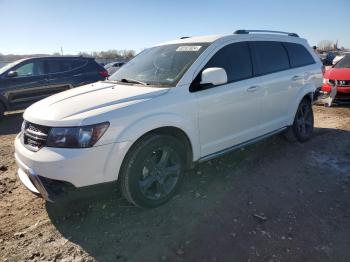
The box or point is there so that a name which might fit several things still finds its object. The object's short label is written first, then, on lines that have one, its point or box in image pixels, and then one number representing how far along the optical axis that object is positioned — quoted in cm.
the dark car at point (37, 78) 909
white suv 309
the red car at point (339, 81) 905
